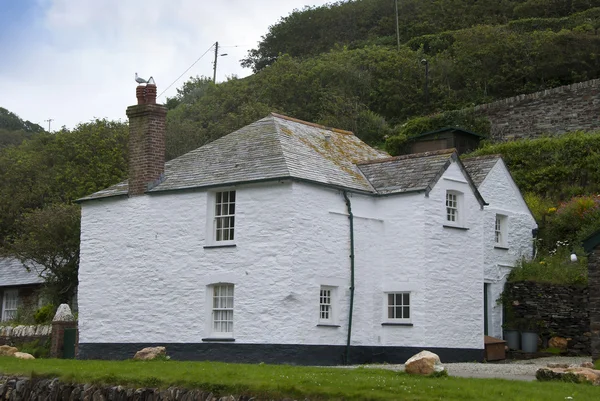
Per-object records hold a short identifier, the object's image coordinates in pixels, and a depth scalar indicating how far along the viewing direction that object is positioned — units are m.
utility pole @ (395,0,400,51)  71.09
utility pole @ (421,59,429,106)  52.93
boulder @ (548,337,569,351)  27.43
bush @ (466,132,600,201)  35.31
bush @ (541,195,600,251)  30.98
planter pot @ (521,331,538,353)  27.47
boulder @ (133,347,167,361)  22.80
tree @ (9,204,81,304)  33.72
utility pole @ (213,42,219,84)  75.69
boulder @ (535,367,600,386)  15.43
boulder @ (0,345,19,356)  25.17
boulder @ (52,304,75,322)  28.52
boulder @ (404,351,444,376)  16.45
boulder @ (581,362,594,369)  18.12
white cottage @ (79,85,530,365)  23.30
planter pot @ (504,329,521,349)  27.98
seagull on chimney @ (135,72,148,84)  27.14
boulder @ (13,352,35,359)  24.07
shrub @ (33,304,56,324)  32.03
